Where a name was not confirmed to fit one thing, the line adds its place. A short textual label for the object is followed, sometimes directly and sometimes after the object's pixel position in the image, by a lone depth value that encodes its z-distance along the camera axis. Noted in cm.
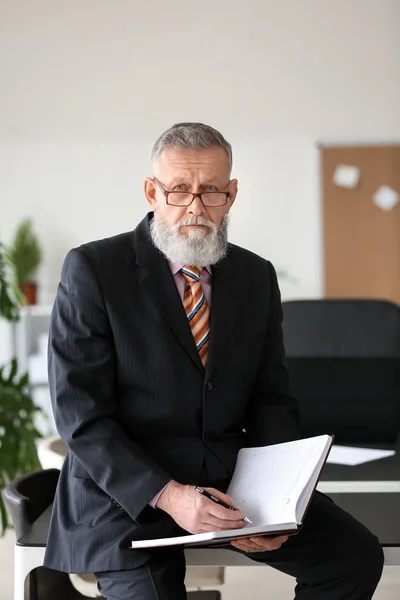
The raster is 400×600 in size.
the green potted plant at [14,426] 322
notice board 512
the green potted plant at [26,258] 502
